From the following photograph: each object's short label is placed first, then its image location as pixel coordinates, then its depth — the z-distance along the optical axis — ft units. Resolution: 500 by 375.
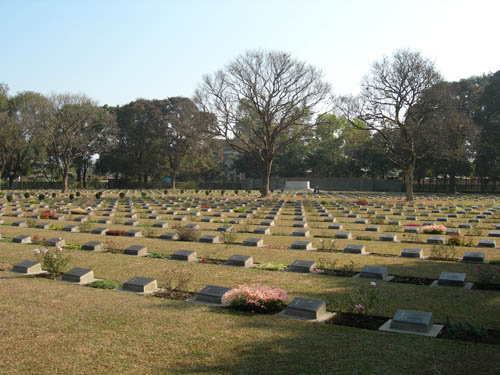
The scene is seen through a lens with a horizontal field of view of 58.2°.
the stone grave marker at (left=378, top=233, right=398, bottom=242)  42.96
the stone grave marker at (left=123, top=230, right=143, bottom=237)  45.84
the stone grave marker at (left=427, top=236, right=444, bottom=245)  40.65
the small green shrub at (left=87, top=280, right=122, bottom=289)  24.26
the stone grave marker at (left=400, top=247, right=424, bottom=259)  33.53
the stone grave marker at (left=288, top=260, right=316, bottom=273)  28.48
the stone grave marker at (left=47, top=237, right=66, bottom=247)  38.23
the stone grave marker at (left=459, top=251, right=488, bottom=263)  31.17
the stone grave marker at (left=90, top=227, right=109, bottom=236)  47.11
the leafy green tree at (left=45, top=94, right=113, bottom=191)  139.03
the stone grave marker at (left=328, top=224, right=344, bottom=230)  52.85
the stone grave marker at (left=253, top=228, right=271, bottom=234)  48.70
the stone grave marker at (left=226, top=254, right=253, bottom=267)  30.35
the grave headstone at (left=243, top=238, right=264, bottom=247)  39.38
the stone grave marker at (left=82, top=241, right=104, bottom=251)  36.81
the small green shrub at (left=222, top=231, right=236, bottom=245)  40.96
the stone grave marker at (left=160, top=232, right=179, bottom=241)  43.54
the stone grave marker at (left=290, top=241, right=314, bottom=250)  37.81
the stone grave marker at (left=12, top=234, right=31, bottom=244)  40.32
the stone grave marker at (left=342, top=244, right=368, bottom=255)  35.58
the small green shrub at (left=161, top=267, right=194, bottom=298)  23.29
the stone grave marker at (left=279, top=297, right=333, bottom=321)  18.51
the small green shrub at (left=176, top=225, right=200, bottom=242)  42.29
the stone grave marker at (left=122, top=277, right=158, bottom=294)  23.06
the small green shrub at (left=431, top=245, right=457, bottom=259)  33.01
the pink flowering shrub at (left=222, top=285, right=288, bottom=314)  19.58
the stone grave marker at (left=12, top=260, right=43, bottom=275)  27.73
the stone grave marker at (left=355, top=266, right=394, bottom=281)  26.37
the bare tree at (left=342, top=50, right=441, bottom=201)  95.81
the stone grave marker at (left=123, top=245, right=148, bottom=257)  34.60
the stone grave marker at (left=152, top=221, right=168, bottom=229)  54.19
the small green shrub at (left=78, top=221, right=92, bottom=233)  48.56
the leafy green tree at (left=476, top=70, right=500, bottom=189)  155.84
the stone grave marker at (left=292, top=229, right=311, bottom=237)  46.47
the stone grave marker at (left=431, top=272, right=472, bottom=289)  24.18
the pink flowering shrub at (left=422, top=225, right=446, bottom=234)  47.82
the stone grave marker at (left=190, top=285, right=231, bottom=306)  21.01
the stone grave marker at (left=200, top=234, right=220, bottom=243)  41.61
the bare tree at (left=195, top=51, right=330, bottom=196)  109.91
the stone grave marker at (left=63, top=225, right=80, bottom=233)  49.20
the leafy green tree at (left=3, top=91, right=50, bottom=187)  144.29
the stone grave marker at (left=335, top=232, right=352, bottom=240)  44.52
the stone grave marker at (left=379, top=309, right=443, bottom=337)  16.72
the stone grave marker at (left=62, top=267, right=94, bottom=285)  25.25
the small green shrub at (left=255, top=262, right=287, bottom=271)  29.22
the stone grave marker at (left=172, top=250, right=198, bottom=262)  32.60
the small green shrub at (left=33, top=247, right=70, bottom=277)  27.09
